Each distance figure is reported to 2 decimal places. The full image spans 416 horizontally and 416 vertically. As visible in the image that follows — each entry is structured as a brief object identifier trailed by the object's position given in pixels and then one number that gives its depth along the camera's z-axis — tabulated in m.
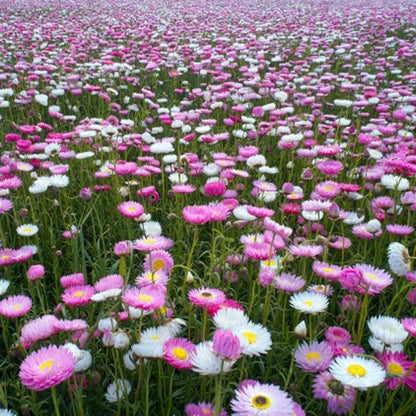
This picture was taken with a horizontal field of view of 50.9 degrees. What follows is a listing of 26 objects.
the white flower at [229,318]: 0.95
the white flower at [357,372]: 0.80
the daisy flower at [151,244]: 1.17
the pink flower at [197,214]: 1.21
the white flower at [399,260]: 1.10
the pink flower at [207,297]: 0.99
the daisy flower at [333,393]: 0.93
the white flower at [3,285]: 1.23
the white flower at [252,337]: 0.86
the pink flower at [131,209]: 1.49
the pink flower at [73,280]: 1.26
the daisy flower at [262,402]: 0.73
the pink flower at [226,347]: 0.76
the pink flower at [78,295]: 1.11
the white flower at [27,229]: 1.65
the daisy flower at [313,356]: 0.97
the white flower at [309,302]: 1.05
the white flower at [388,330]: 0.97
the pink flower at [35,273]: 1.31
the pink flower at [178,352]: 0.90
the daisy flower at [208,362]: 0.81
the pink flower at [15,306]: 1.10
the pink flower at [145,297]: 0.93
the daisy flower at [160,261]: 1.25
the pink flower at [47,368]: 0.77
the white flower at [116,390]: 0.97
